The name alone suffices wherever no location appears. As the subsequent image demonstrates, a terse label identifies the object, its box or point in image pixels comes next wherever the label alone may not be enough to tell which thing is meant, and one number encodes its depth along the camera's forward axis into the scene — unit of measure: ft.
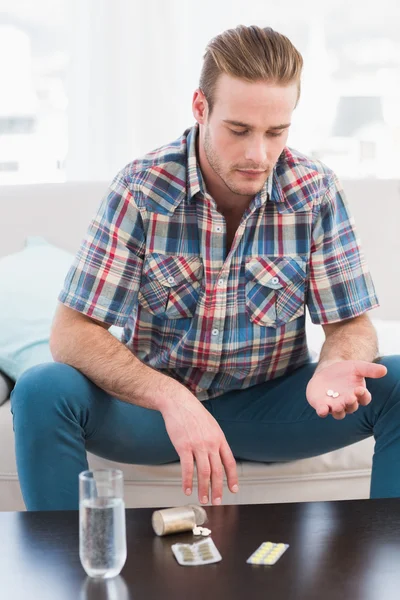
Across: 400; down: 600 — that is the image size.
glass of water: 6.98
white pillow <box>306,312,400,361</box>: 10.35
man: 8.92
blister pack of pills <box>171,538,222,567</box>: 7.22
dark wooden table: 6.98
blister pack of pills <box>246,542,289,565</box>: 7.19
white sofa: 9.36
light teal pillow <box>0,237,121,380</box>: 10.14
